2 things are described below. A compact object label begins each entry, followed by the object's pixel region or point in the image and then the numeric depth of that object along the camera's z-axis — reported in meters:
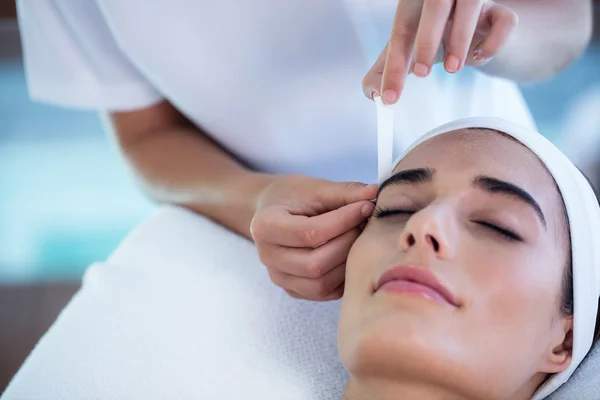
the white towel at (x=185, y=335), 1.02
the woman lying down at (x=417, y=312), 0.80
